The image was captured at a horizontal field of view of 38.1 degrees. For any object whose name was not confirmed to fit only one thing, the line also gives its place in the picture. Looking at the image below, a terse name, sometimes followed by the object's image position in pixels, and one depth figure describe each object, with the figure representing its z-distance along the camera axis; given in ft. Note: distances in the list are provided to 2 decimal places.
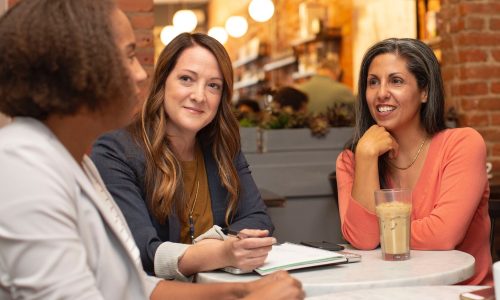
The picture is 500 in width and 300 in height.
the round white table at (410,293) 4.57
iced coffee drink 6.07
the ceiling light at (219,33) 39.99
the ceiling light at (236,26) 36.99
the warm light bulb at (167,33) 36.67
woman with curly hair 3.14
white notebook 5.58
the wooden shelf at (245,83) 37.50
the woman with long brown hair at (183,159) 6.92
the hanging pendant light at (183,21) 33.94
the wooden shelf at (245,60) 36.88
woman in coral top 6.89
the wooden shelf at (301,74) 27.37
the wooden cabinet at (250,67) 36.29
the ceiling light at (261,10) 30.50
